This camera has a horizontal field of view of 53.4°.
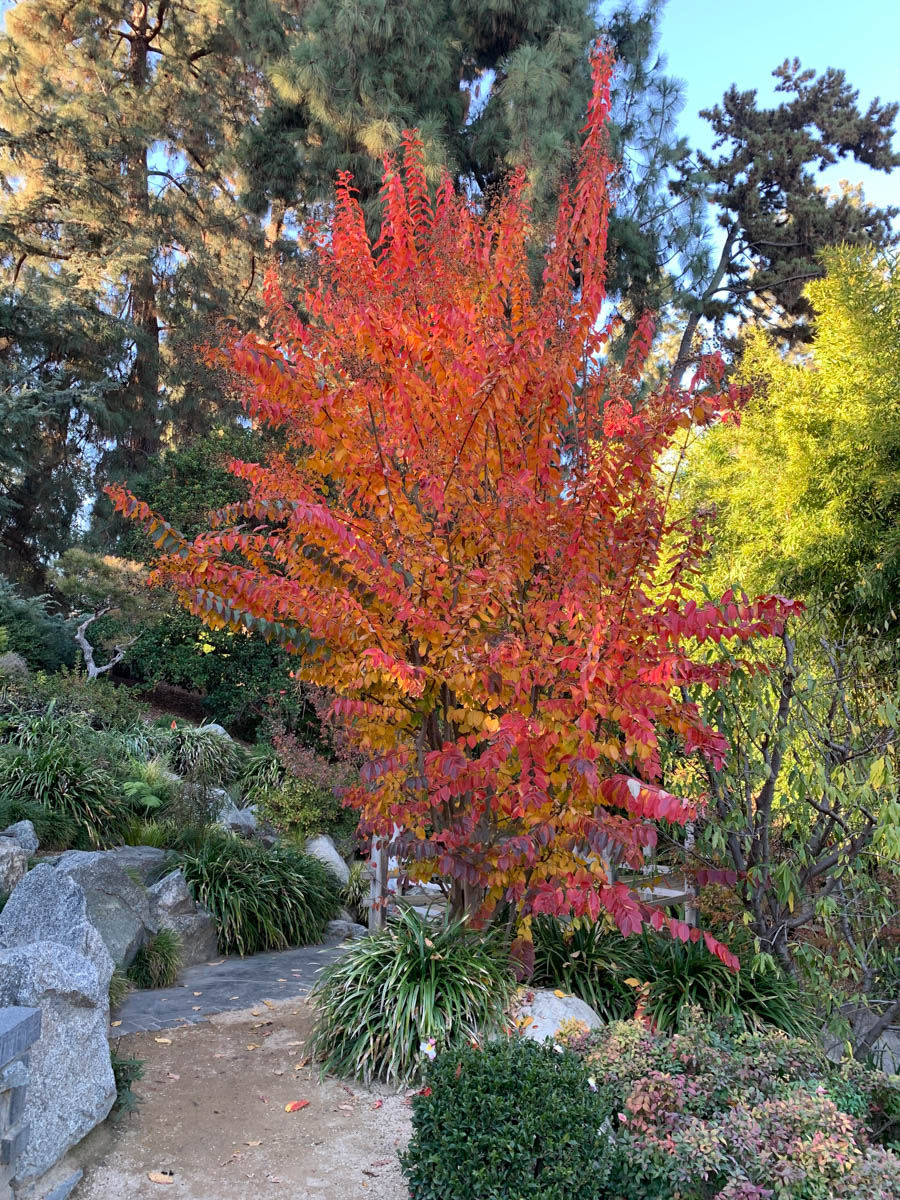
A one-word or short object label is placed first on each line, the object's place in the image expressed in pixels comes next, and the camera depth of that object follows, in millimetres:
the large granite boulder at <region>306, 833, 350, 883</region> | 8227
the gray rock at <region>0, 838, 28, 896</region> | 5504
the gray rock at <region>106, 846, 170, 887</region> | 6915
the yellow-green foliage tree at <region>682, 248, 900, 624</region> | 7938
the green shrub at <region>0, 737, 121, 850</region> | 7512
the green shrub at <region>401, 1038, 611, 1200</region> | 2807
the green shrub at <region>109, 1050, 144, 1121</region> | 3938
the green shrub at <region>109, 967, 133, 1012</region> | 5133
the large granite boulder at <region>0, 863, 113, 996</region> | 4215
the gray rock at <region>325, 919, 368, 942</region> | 7328
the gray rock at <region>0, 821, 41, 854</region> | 6539
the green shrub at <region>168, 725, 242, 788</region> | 10172
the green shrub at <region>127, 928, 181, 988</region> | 5723
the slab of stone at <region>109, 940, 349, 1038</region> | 5145
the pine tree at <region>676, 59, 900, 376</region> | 17203
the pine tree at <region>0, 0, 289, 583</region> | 16141
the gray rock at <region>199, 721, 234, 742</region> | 11025
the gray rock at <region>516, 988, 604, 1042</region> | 4371
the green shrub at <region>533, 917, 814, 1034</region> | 4672
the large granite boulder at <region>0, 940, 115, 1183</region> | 3334
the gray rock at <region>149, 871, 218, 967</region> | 6344
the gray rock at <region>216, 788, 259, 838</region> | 8562
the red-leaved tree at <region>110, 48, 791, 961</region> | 4004
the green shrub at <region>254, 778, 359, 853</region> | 8578
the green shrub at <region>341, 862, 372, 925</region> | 7969
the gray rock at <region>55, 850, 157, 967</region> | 5453
